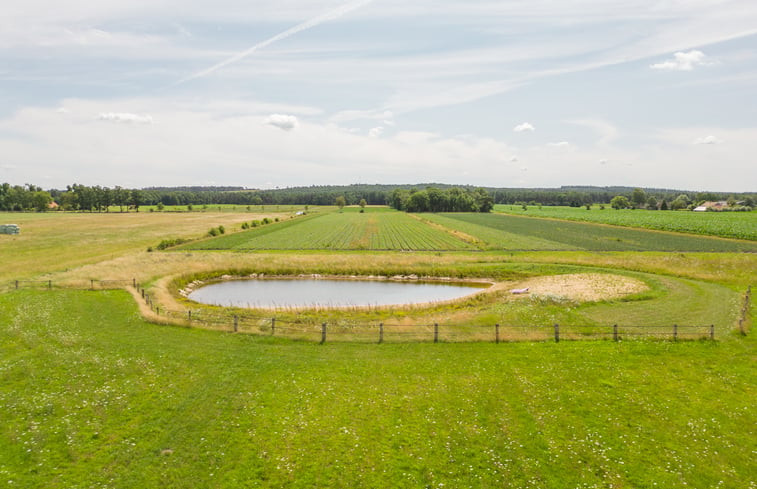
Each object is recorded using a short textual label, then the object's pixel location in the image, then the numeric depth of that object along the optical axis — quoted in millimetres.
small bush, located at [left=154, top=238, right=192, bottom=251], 70625
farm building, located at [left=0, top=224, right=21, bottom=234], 89688
